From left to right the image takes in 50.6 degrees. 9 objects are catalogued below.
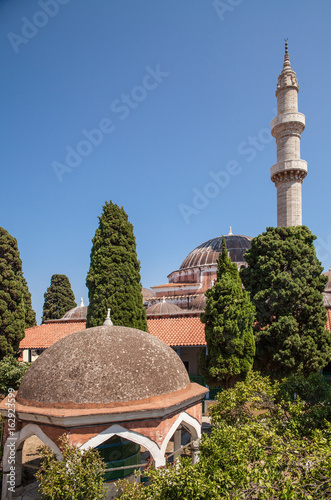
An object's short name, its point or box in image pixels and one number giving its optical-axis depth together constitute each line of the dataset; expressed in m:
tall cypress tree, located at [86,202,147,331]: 14.02
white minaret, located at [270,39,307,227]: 23.36
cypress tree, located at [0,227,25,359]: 16.55
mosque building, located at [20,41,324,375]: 18.05
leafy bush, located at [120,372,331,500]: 4.21
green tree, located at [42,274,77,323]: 35.91
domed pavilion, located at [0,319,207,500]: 5.87
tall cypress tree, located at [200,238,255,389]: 11.99
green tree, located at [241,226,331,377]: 13.75
